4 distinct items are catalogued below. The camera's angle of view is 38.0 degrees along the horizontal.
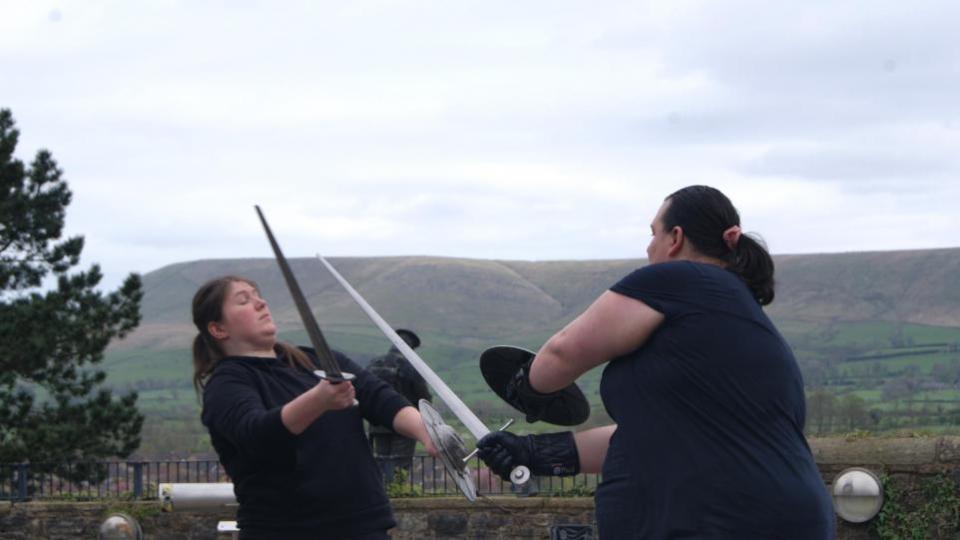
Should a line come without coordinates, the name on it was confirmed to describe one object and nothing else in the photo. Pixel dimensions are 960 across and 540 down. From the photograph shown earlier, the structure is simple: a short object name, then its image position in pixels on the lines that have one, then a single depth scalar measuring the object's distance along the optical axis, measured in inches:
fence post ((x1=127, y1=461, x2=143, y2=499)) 554.6
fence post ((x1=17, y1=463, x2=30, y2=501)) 560.7
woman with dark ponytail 124.4
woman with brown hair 161.9
